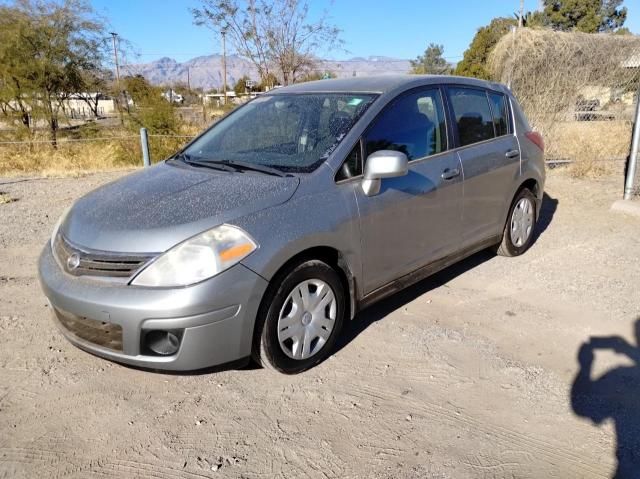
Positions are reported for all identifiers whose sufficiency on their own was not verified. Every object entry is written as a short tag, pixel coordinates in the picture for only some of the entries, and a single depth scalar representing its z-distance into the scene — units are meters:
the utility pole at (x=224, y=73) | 25.99
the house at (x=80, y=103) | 19.26
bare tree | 12.01
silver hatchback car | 2.64
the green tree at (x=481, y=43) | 29.77
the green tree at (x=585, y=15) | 39.84
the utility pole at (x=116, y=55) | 20.59
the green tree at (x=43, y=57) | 16.86
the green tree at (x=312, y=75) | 13.88
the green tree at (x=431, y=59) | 45.28
